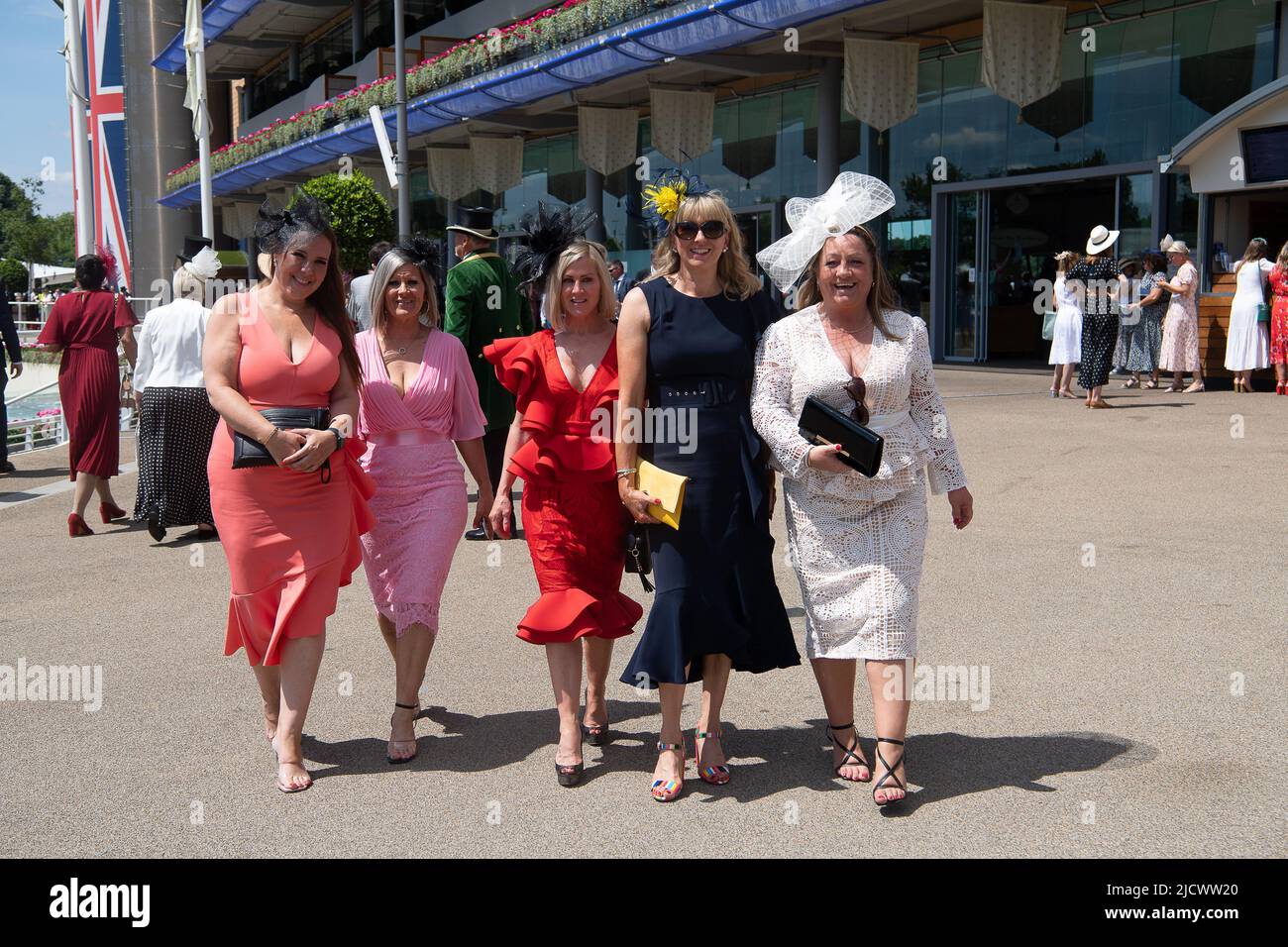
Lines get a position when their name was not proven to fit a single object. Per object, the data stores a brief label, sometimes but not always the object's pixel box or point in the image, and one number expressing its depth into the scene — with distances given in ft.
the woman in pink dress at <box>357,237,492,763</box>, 15.87
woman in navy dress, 13.91
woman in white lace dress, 13.60
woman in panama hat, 46.73
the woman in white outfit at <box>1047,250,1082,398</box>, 49.32
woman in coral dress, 14.53
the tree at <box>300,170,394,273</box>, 61.57
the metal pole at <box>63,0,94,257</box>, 101.76
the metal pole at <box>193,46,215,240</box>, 69.62
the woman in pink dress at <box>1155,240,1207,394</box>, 51.98
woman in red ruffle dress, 14.80
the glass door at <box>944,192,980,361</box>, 70.90
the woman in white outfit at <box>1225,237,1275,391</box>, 50.52
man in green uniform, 27.84
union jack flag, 142.31
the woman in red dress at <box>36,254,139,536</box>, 31.73
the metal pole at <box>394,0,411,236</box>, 77.10
